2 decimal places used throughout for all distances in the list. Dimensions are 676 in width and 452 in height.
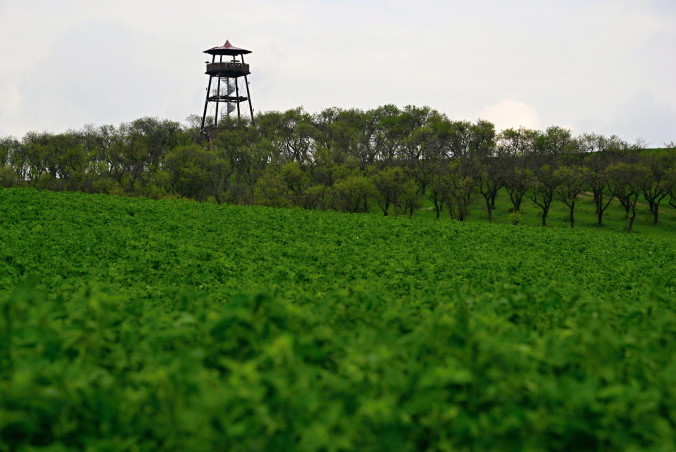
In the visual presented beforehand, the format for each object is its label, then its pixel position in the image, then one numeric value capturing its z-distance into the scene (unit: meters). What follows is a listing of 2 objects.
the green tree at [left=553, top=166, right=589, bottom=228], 84.44
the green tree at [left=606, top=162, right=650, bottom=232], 83.00
